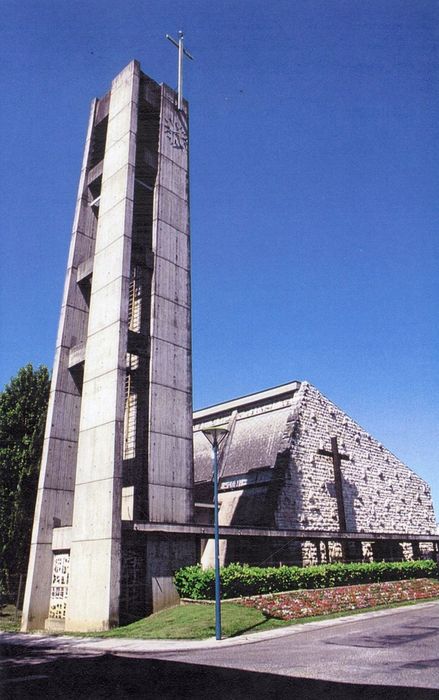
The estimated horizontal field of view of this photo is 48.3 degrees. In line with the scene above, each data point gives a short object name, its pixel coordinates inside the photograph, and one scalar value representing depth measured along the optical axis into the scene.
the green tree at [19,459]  23.97
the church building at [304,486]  27.41
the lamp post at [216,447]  14.62
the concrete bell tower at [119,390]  19.28
